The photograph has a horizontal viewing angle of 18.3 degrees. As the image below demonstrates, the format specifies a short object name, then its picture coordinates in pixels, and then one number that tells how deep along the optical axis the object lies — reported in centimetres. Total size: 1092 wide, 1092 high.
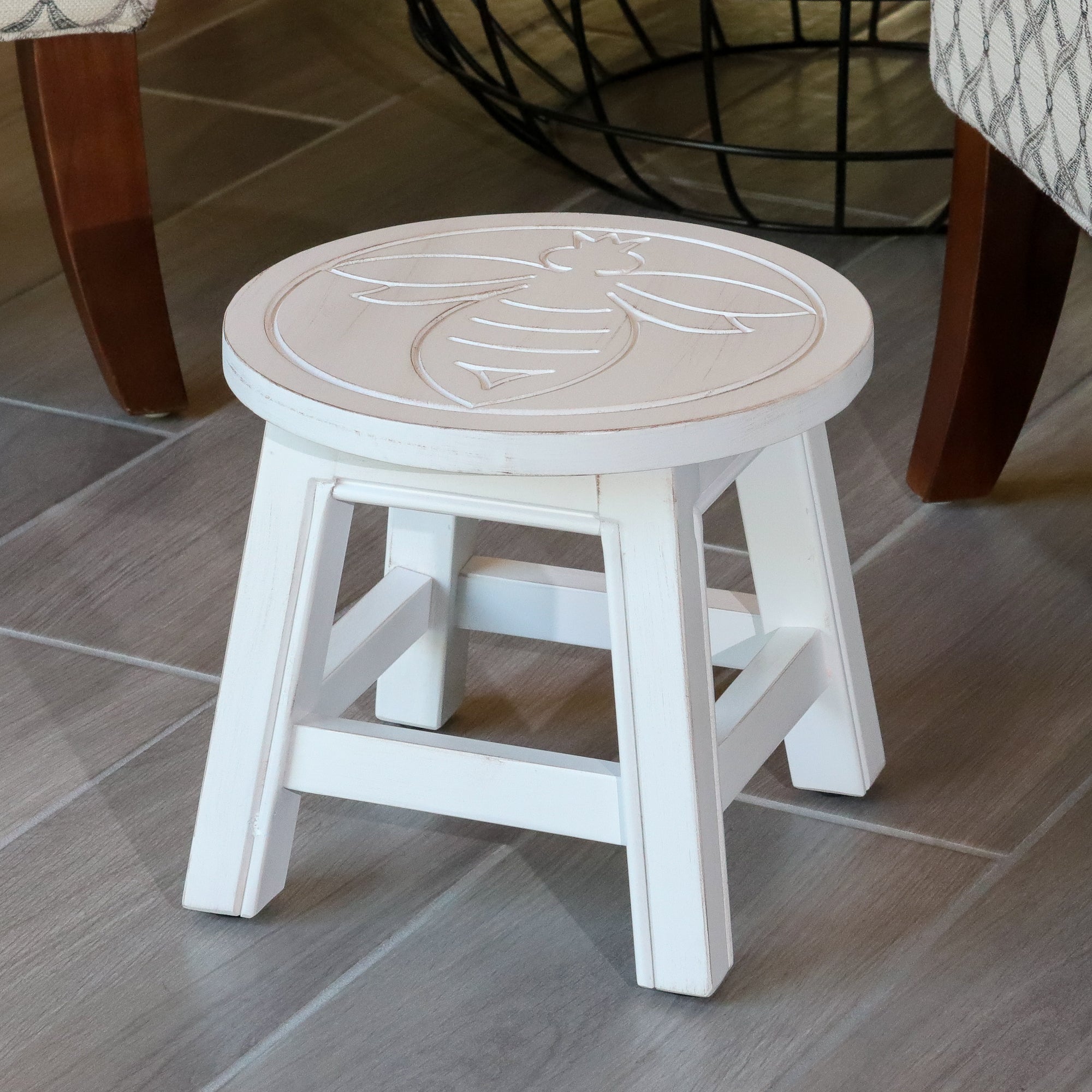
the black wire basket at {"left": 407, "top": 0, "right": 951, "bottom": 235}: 236
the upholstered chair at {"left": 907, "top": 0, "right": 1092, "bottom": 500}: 158
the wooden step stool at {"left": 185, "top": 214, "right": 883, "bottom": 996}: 143
